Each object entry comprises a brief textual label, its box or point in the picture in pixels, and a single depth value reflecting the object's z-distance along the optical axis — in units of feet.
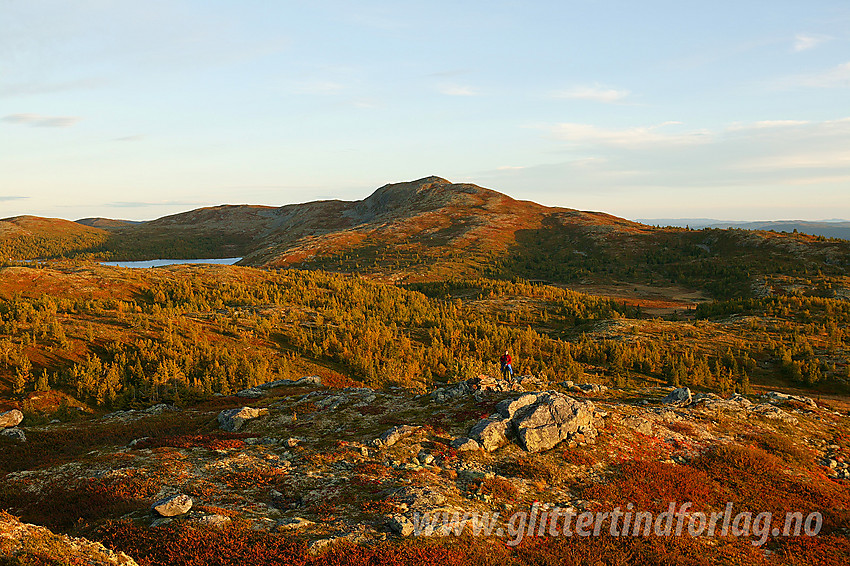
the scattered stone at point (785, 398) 105.97
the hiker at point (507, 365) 107.70
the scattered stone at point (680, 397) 94.80
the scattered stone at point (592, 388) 106.22
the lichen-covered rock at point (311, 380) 129.18
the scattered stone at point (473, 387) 91.09
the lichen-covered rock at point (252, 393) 119.44
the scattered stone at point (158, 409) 105.09
